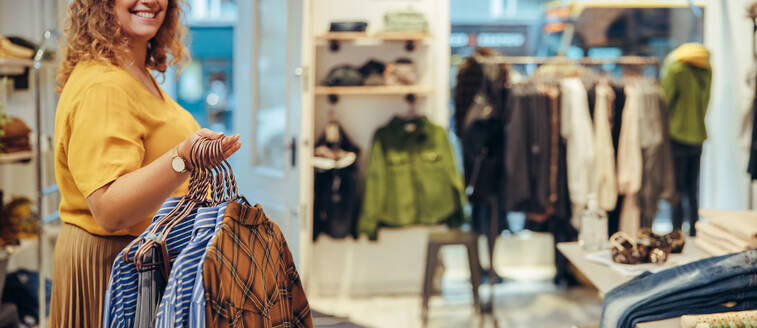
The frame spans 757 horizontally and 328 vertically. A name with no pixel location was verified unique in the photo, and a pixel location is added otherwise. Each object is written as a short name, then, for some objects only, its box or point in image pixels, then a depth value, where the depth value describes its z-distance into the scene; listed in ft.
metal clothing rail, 13.17
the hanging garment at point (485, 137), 12.59
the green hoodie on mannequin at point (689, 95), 12.76
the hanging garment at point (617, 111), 12.84
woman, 4.09
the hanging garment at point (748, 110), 11.14
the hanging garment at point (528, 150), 12.39
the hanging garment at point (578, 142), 12.48
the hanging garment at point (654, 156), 12.62
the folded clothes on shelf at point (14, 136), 10.12
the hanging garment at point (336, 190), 13.44
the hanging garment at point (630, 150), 12.62
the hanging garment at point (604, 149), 12.66
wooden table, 4.93
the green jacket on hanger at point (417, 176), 13.66
